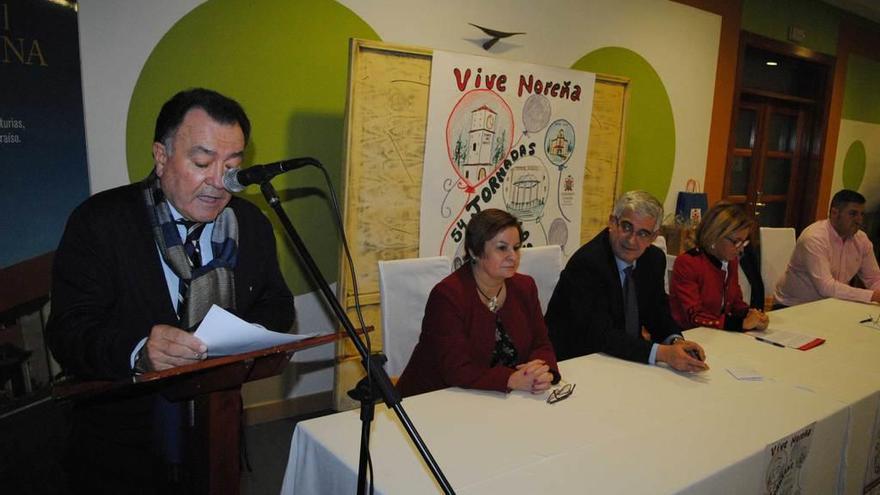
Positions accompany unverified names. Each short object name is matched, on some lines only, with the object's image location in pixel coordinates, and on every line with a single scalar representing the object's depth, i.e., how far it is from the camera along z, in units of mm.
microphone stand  958
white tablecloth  1297
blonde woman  2531
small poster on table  1488
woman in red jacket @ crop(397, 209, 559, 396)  1852
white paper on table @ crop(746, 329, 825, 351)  2318
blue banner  2113
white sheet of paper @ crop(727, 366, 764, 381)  1920
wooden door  5848
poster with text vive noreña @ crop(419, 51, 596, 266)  3154
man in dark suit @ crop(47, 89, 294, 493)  1280
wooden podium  1048
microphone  1039
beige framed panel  2811
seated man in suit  2162
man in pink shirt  3428
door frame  5875
